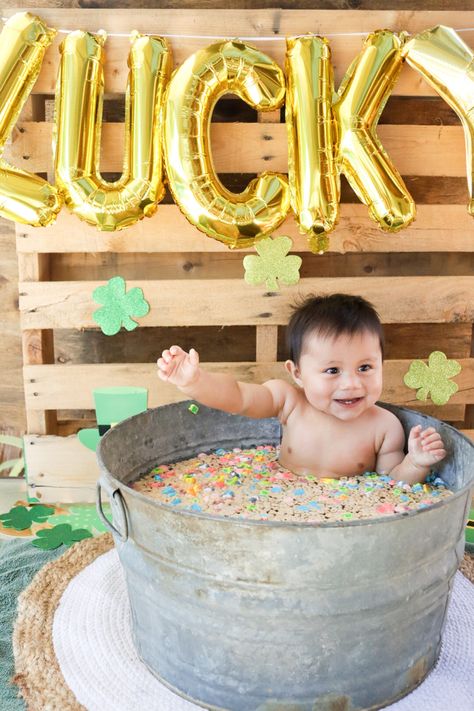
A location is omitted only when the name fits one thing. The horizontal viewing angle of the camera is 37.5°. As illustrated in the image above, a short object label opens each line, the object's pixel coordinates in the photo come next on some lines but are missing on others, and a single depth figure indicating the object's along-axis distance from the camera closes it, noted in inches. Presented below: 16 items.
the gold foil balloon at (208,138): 56.2
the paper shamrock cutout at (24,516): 65.6
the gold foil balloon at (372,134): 57.0
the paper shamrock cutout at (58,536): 61.4
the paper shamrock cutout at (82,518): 65.8
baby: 52.7
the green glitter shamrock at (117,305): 65.9
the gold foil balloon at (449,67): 55.7
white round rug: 43.4
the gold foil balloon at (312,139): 57.1
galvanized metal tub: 37.3
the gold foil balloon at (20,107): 57.0
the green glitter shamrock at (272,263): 65.6
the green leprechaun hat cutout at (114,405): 68.4
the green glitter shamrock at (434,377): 69.2
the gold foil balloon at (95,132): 57.3
